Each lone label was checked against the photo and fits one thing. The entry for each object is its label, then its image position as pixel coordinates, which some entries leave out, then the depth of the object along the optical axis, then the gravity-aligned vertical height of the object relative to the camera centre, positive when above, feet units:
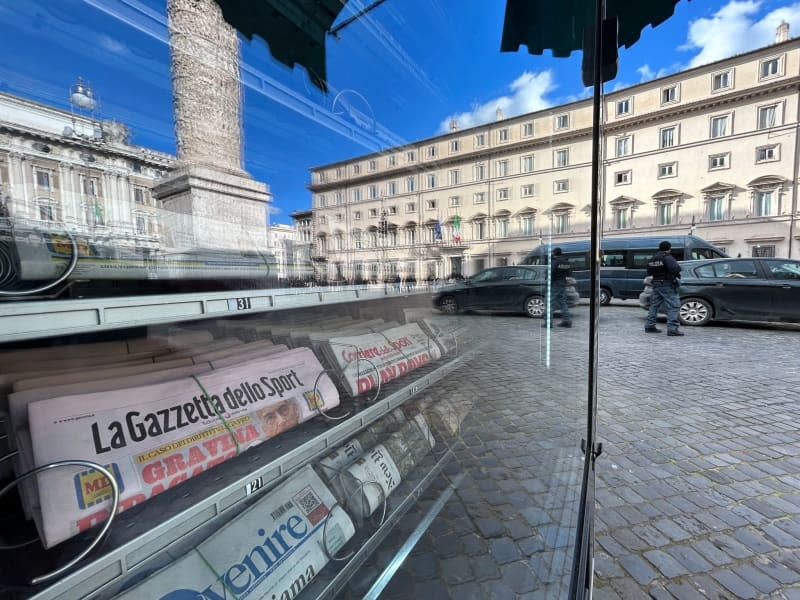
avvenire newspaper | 2.53 -2.44
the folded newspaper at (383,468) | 4.44 -2.99
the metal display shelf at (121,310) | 1.81 -0.18
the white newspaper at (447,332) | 6.98 -1.29
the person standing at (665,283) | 17.44 -0.78
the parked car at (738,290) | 17.53 -1.35
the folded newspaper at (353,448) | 4.28 -2.60
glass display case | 2.17 -0.11
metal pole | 3.75 -1.32
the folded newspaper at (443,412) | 7.21 -3.26
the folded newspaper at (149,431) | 1.92 -1.10
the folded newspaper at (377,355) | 4.34 -1.20
